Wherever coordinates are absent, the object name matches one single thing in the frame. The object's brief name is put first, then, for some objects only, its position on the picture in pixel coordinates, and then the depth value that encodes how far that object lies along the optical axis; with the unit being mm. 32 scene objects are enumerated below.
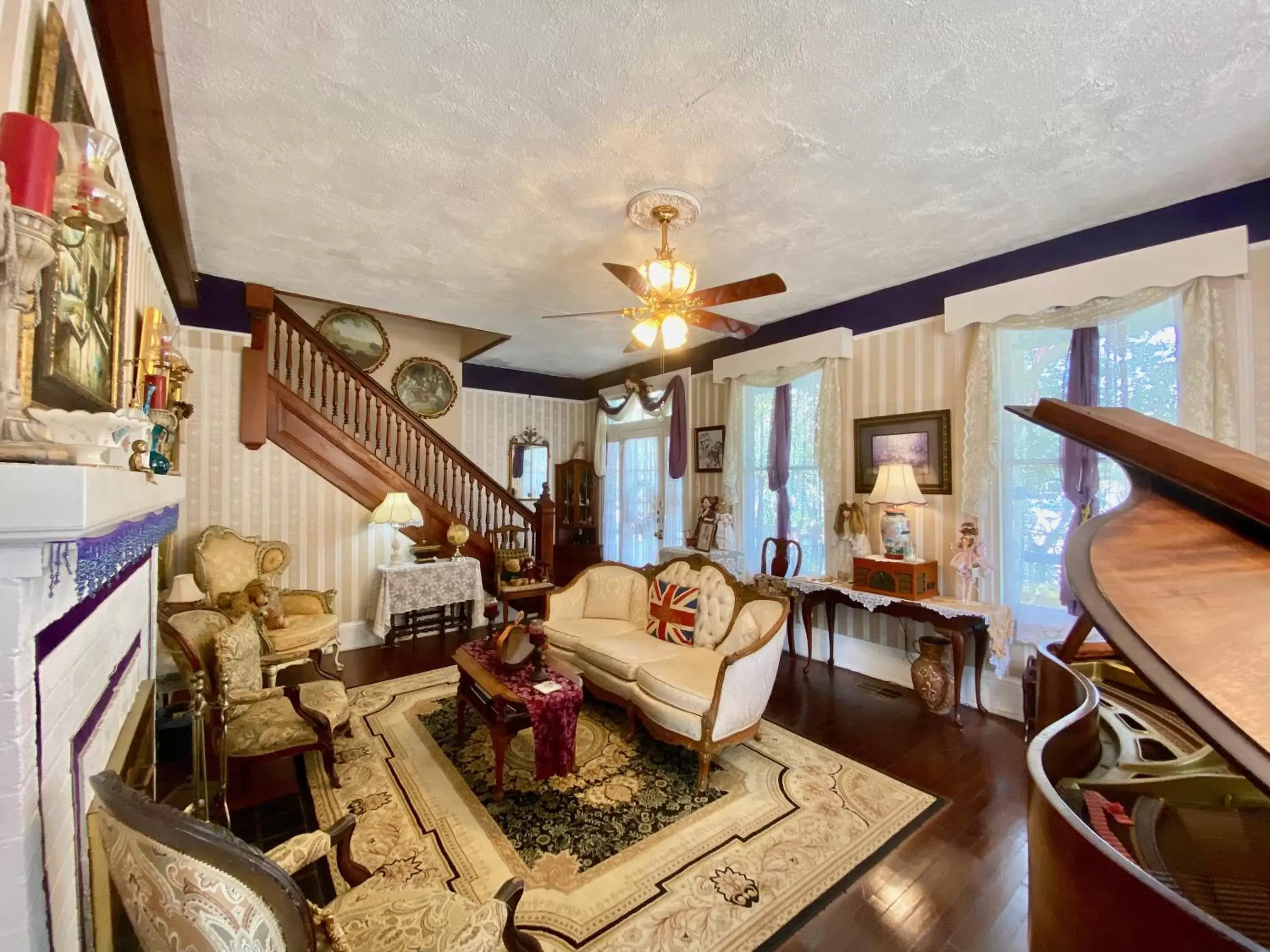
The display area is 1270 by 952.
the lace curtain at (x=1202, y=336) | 2646
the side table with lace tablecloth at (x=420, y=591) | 4520
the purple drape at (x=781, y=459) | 4773
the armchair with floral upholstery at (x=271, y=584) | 3594
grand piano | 716
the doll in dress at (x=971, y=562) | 3467
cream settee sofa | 2645
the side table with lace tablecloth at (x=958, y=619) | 3191
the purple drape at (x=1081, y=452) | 3057
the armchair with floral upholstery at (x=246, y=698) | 2299
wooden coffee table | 2463
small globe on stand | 4945
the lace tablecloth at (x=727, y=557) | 4938
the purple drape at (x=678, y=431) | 5852
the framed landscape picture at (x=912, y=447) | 3764
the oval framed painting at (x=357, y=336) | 5684
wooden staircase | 4297
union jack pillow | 3443
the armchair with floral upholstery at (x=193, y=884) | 857
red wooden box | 3529
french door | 6293
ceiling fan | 2746
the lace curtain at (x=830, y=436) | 4371
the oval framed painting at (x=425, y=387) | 6094
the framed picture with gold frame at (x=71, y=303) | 1201
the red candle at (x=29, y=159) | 847
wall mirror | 7219
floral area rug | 1839
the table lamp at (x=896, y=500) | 3605
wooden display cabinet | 7480
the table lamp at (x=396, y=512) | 4480
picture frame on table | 5234
